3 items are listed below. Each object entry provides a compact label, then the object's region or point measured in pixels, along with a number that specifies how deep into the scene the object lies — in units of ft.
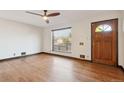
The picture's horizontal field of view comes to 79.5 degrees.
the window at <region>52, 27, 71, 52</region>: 14.14
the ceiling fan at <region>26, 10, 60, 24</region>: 7.93
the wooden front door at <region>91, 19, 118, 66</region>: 9.47
